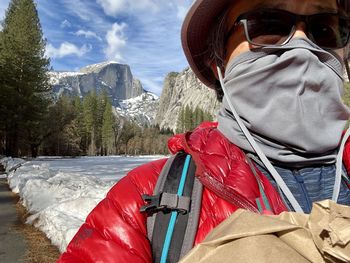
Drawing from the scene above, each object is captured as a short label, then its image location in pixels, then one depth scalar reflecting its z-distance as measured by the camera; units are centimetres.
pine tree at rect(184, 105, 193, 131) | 10962
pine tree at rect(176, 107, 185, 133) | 11100
